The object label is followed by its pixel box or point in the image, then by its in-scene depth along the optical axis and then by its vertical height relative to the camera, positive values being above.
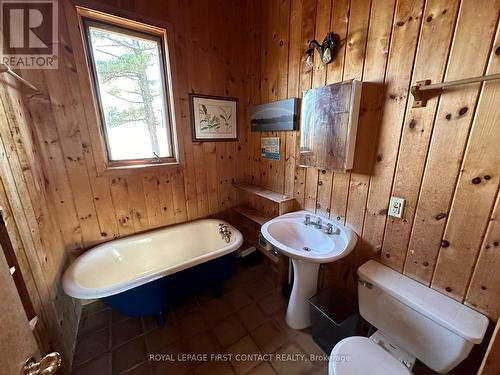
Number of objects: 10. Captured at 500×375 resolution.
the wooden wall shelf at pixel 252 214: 2.06 -0.82
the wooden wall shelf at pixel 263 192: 1.84 -0.55
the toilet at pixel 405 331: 0.88 -0.92
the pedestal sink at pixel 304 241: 1.40 -0.75
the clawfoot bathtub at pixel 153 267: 1.37 -1.02
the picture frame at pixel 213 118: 2.02 +0.20
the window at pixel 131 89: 1.63 +0.42
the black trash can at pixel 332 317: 1.28 -1.17
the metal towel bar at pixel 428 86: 0.79 +0.21
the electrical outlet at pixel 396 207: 1.14 -0.40
